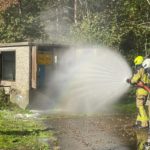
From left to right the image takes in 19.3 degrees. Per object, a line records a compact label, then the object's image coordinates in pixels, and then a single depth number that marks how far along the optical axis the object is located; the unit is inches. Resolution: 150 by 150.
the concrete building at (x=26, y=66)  666.8
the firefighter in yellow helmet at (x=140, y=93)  495.8
